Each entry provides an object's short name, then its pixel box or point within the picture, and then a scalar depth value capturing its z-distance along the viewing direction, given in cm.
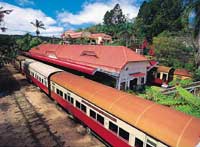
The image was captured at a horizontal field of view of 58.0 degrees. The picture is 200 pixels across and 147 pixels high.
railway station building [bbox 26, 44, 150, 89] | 2084
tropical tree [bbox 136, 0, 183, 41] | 5219
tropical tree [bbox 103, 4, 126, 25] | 13025
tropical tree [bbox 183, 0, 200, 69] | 2492
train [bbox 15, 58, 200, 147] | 727
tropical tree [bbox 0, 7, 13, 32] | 2168
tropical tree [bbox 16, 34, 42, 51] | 5574
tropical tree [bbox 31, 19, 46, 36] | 7869
